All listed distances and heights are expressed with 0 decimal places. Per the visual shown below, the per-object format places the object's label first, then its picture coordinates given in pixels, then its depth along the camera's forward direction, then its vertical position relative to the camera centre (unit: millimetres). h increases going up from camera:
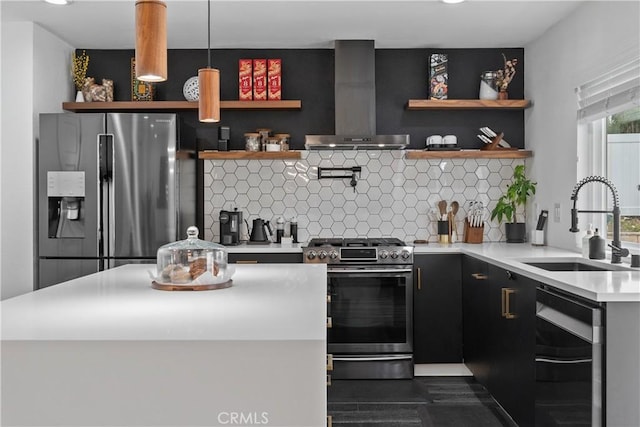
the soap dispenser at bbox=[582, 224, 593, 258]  3174 -182
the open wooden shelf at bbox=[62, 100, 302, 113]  4505 +829
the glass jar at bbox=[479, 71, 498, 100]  4586 +990
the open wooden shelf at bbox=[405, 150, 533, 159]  4504 +440
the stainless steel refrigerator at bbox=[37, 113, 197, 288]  4066 +153
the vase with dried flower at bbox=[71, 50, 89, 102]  4625 +1120
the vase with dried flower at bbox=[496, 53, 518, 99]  4590 +1057
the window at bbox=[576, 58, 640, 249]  3172 +395
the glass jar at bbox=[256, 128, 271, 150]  4633 +601
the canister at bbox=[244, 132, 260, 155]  4594 +546
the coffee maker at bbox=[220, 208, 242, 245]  4441 -129
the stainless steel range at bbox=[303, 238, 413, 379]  4113 -698
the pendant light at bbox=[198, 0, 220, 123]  2590 +525
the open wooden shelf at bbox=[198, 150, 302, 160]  4512 +440
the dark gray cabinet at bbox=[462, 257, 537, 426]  2859 -713
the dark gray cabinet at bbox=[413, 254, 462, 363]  4168 -709
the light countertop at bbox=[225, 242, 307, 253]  4168 -279
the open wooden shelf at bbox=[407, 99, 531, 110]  4480 +831
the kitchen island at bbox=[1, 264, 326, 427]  1353 -398
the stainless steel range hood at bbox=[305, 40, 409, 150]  4473 +959
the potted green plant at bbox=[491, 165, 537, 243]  4426 +55
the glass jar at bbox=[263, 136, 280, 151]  4559 +526
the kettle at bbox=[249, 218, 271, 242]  4555 -171
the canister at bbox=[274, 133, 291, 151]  4629 +560
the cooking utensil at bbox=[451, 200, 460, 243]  4684 -64
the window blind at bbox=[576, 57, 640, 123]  3033 +669
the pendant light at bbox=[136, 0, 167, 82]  1771 +533
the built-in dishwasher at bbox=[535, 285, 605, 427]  2080 -596
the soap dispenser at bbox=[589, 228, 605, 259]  3062 -197
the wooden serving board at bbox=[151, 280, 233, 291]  2125 -284
